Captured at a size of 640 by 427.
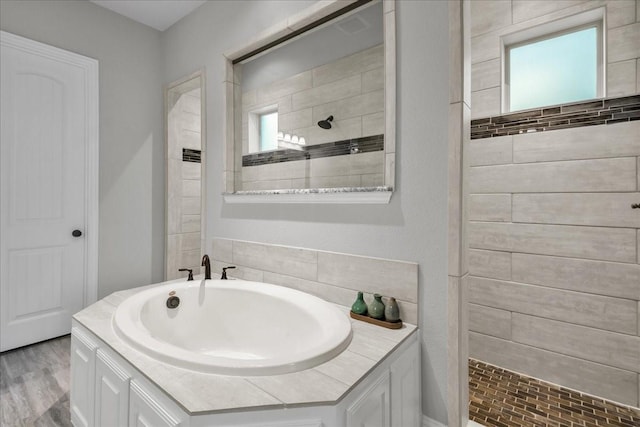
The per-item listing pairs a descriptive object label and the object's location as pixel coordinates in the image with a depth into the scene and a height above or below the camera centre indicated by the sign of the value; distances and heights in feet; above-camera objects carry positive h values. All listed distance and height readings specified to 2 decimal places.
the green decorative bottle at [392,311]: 4.91 -1.52
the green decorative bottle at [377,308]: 4.99 -1.49
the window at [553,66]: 6.47 +3.13
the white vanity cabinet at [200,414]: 3.09 -2.11
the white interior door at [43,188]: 7.63 +0.55
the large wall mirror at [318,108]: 5.45 +2.05
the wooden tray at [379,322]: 4.80 -1.68
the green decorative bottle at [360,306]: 5.17 -1.53
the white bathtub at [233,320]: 4.73 -1.88
